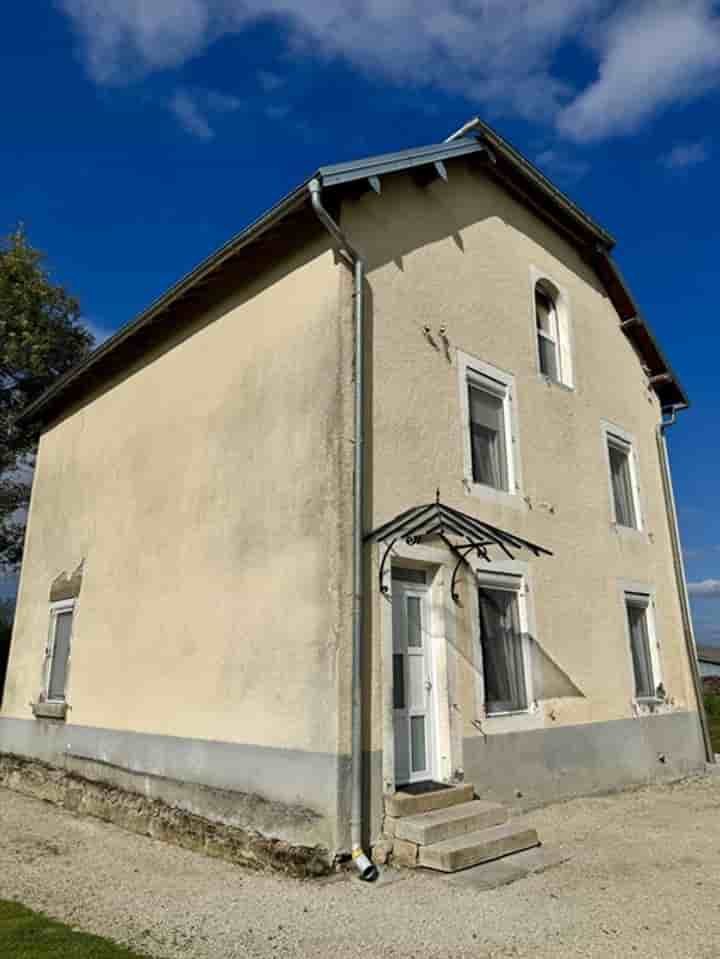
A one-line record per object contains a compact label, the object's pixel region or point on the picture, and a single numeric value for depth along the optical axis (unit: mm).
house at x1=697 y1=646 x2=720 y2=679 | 19206
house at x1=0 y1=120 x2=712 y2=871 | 6438
